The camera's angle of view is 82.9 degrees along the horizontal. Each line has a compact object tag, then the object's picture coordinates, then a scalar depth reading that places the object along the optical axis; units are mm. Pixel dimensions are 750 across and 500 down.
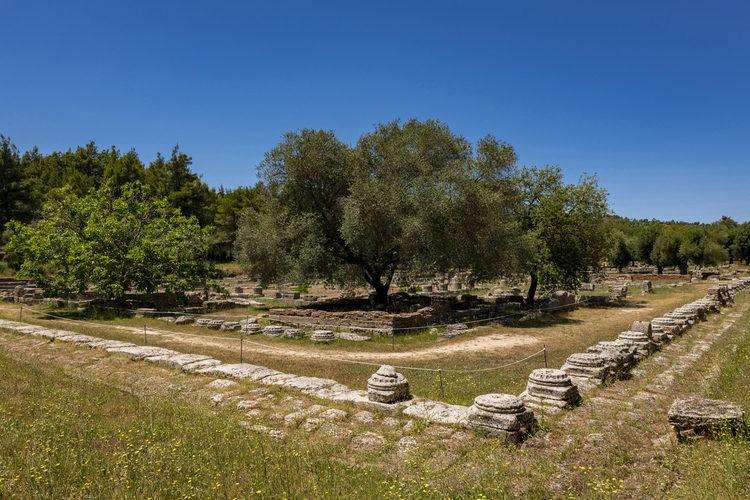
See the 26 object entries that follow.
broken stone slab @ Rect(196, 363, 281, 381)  9531
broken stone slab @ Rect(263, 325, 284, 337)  16652
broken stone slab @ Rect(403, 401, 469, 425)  6699
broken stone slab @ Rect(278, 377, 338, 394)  8508
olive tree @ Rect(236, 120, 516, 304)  19453
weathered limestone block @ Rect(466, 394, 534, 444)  6027
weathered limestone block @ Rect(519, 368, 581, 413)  7383
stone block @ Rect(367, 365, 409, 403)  7504
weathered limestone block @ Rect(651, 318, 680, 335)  15103
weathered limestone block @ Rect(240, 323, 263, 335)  17250
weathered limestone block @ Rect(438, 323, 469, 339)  16403
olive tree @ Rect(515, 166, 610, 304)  25141
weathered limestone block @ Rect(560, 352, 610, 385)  9172
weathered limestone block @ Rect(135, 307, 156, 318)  21098
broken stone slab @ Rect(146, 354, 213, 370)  10600
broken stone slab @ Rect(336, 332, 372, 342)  15758
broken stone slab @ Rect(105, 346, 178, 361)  11375
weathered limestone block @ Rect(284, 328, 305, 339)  16167
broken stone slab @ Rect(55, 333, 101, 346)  13195
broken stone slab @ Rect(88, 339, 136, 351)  12509
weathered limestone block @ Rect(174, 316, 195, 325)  19291
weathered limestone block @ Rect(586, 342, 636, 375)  9727
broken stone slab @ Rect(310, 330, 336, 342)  15562
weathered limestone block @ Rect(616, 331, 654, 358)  11923
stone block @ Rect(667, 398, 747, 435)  5590
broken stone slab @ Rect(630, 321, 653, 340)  13086
